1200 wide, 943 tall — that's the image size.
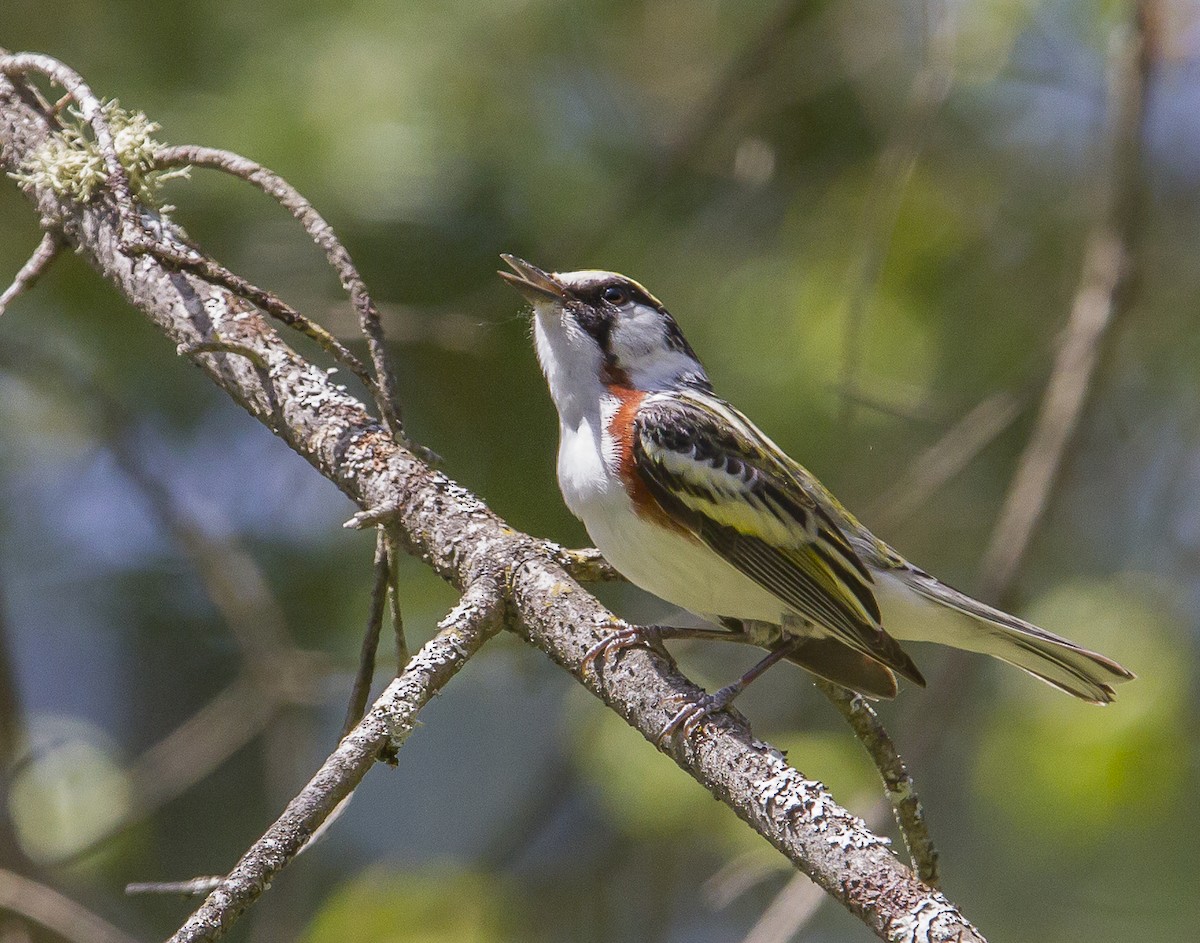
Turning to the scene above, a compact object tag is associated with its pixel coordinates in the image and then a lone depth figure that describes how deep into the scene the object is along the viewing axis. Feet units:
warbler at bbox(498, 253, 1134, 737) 19.45
